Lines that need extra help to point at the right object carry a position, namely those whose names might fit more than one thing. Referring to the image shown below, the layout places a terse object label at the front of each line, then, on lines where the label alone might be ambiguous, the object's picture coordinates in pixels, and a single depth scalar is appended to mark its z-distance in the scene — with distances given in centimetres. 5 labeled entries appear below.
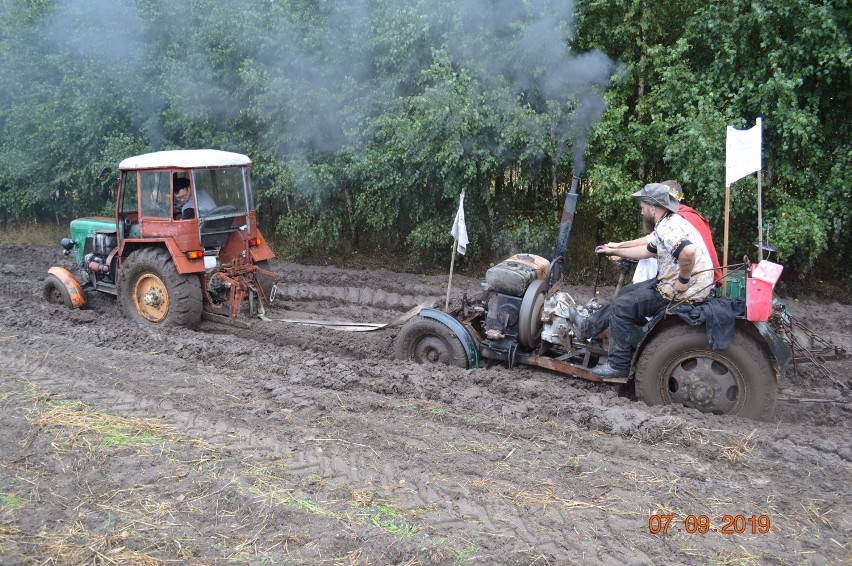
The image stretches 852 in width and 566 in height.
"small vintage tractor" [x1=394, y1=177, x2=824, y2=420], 539
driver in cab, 829
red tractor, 825
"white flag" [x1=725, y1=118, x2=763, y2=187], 612
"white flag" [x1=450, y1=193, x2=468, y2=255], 703
